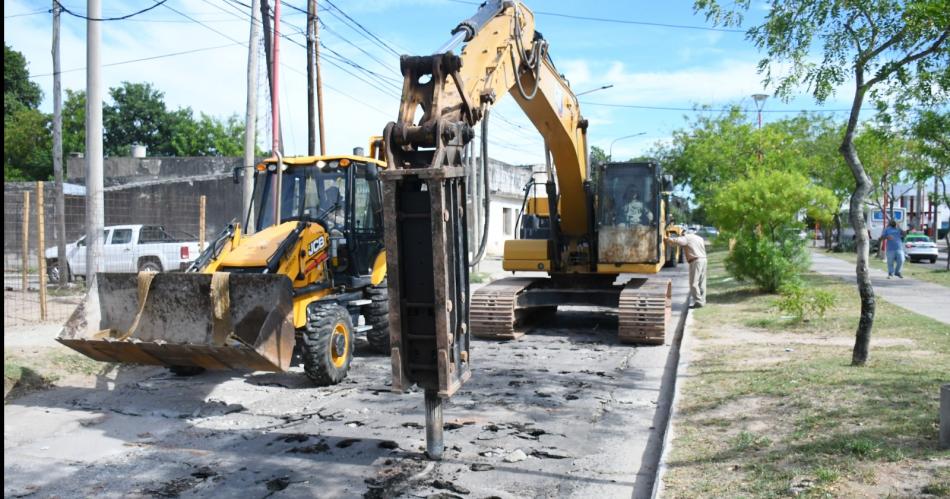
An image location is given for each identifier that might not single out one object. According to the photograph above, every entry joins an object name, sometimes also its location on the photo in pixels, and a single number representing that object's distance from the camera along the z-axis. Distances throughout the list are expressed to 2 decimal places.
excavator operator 12.44
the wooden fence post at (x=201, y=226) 15.00
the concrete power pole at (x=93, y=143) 11.17
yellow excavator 5.43
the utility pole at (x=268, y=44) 16.98
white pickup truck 19.55
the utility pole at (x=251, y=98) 15.24
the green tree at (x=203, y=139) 54.91
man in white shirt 15.60
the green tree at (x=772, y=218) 16.77
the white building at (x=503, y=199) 38.94
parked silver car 31.95
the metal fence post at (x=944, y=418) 5.09
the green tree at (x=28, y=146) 46.06
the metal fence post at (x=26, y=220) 13.00
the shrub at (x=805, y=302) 12.12
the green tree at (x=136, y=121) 54.00
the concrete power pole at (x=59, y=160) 17.39
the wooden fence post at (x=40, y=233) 11.90
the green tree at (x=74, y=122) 50.91
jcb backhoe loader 7.54
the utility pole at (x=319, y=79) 19.23
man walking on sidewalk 22.09
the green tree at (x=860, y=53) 7.58
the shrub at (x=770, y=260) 16.67
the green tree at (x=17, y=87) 47.21
